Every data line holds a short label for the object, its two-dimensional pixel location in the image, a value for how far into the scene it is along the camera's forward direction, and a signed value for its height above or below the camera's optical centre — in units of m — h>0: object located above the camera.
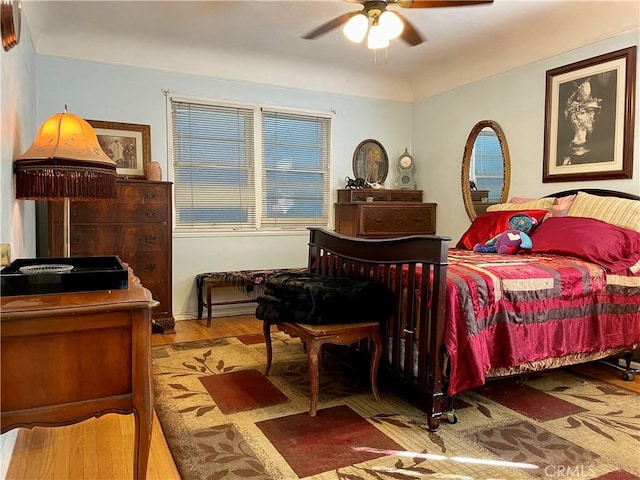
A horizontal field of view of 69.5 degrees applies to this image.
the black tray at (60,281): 1.50 -0.23
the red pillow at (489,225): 3.82 -0.06
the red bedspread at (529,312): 2.32 -0.53
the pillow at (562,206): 3.68 +0.10
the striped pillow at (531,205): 3.88 +0.11
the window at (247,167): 4.73 +0.53
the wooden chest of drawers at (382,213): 5.05 +0.04
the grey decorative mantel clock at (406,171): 5.75 +0.57
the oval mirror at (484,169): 4.62 +0.51
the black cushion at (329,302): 2.48 -0.47
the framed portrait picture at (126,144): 4.35 +0.67
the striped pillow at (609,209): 3.21 +0.07
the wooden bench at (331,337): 2.41 -0.65
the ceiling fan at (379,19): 2.87 +1.27
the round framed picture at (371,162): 5.57 +0.67
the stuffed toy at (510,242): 3.45 -0.18
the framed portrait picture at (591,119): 3.55 +0.83
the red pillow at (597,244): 2.98 -0.17
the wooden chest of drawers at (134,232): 3.81 -0.15
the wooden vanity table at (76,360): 1.34 -0.45
